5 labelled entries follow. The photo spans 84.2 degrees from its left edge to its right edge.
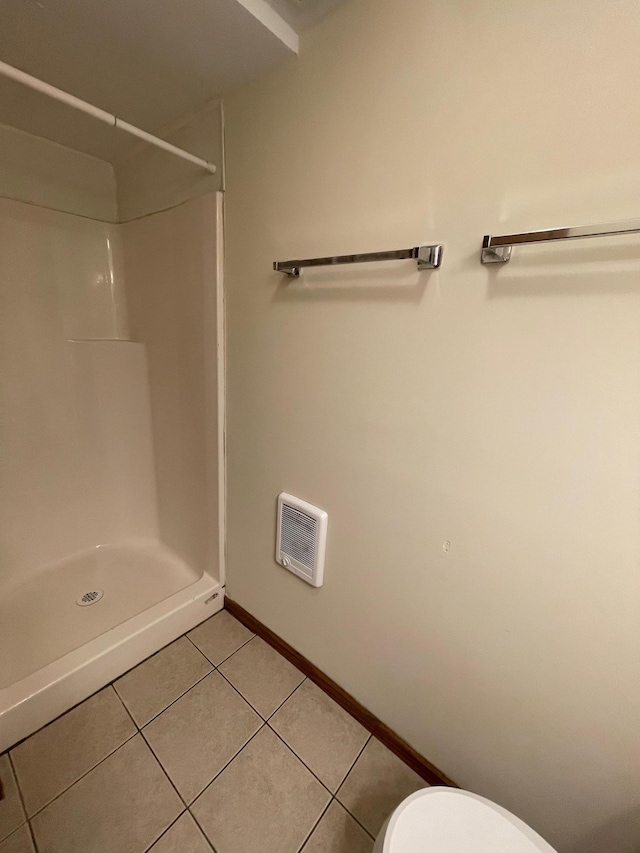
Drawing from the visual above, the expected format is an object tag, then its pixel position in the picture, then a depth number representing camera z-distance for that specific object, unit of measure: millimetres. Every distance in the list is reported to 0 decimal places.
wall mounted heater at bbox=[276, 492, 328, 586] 1136
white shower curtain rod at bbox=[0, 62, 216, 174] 777
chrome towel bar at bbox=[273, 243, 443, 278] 742
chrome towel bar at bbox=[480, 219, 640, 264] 538
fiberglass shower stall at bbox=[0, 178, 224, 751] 1313
